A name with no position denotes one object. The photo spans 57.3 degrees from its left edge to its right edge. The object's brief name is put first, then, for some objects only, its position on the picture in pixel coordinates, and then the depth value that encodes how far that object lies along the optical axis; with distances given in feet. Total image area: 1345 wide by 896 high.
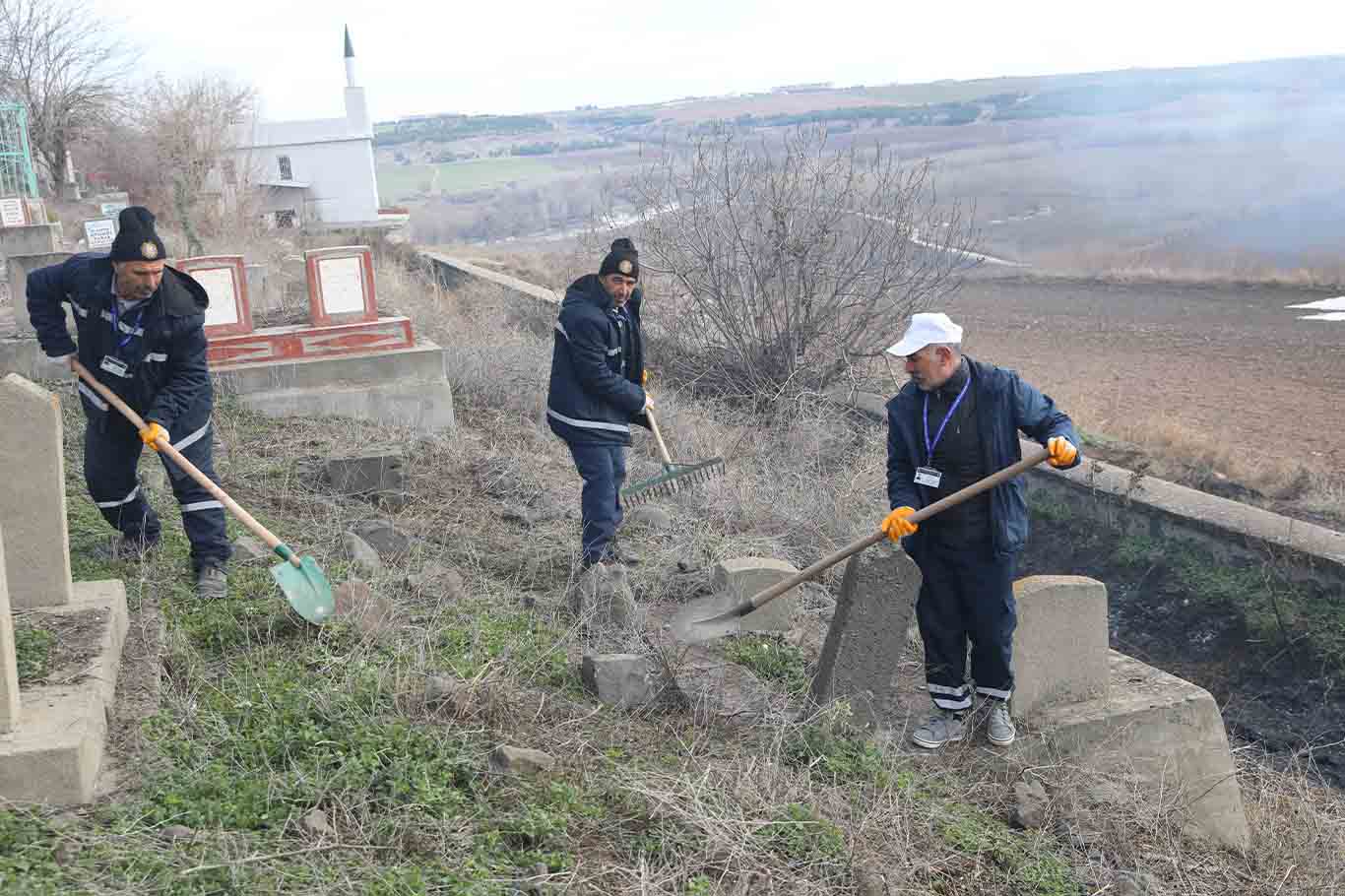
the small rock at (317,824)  10.96
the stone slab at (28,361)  29.86
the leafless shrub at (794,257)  34.24
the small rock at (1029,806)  13.67
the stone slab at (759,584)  18.04
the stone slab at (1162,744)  15.12
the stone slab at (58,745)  10.84
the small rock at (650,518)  22.88
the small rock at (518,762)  12.26
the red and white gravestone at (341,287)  31.60
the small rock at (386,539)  20.11
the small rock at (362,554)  18.28
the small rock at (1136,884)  12.66
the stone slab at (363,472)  23.52
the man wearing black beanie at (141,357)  16.56
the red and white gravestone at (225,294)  30.63
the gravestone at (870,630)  15.05
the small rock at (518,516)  23.50
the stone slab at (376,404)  30.40
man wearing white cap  14.38
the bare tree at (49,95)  96.78
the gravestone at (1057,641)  15.79
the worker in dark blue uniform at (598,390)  19.75
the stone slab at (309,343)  30.35
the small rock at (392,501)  23.36
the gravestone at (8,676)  10.95
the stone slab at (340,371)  30.17
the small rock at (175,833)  10.63
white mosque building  174.50
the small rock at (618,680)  14.61
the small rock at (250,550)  18.34
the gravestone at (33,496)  13.89
